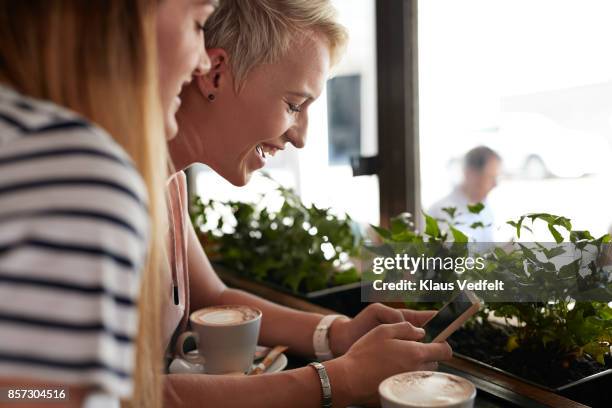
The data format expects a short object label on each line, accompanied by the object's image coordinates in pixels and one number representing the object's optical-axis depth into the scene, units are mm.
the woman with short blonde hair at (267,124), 1058
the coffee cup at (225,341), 1213
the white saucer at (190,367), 1245
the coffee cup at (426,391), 813
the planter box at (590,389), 996
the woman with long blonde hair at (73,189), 508
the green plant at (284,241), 1788
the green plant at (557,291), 1046
